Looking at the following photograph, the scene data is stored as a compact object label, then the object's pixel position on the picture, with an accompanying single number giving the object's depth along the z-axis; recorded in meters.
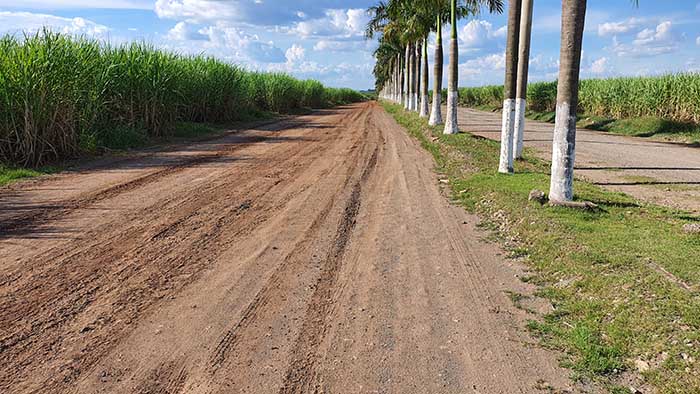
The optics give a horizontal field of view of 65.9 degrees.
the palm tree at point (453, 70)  18.58
